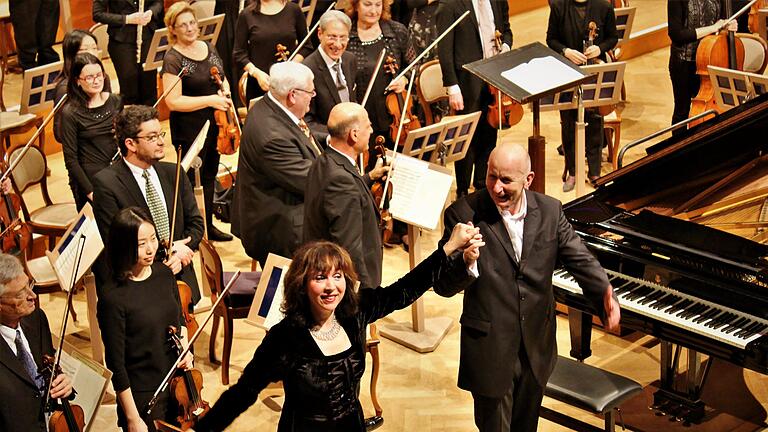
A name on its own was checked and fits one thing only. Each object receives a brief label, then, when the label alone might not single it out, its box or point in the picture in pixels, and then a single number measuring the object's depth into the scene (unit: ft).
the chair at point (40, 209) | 40.42
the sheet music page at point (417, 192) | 33.88
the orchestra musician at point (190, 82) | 41.04
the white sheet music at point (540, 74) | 33.78
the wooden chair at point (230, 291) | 34.30
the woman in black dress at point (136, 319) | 26.40
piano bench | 28.12
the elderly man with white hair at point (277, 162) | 33.06
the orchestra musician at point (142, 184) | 30.63
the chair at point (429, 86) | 45.44
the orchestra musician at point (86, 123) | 37.73
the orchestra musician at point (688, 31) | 49.73
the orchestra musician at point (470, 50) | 44.01
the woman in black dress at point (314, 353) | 22.31
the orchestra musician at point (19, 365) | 24.82
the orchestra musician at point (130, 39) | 50.03
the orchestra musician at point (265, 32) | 45.78
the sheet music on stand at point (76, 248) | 29.45
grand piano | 27.86
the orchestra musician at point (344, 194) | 29.45
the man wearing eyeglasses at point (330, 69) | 38.63
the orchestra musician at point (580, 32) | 46.75
